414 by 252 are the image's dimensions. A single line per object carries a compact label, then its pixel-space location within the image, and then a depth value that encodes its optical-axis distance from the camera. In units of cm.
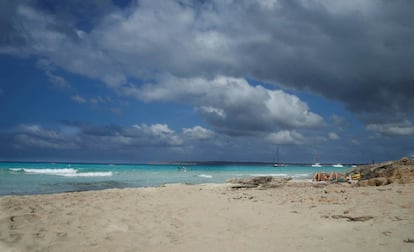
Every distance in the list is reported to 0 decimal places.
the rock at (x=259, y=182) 1956
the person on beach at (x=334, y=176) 2755
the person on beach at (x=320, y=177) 2806
